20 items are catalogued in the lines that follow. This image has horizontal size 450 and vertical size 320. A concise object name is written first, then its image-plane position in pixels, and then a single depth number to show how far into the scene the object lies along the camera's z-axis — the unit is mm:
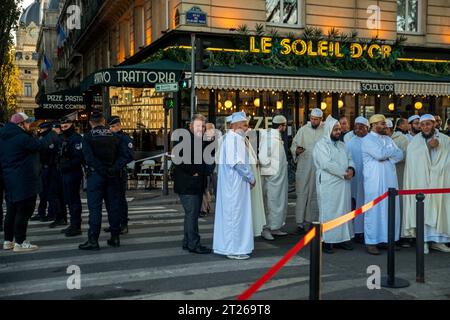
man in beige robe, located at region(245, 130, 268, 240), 8289
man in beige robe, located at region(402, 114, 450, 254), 7969
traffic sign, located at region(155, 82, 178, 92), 14562
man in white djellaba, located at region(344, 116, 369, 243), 8641
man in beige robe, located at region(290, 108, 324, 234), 9383
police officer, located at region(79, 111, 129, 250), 7891
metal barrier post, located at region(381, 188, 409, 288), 6031
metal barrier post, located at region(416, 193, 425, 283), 6027
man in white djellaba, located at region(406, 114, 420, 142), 9494
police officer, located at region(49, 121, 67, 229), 10078
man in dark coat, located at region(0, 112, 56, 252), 7742
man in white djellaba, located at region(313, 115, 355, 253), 8008
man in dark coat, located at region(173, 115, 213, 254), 7641
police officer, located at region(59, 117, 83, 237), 9078
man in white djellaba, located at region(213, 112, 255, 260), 7418
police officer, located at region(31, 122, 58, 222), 10367
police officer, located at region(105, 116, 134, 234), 8641
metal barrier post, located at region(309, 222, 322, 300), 4203
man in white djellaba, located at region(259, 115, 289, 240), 8984
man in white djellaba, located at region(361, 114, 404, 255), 7855
